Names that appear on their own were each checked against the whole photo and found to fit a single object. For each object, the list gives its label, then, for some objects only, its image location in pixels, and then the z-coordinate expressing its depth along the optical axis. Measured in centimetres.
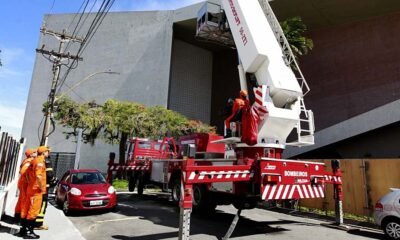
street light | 1759
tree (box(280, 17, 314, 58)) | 2128
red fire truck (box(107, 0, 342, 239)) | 741
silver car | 809
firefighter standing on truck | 827
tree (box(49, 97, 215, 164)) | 2306
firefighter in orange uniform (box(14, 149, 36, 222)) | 741
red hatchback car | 1059
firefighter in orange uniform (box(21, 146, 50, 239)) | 705
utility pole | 1766
